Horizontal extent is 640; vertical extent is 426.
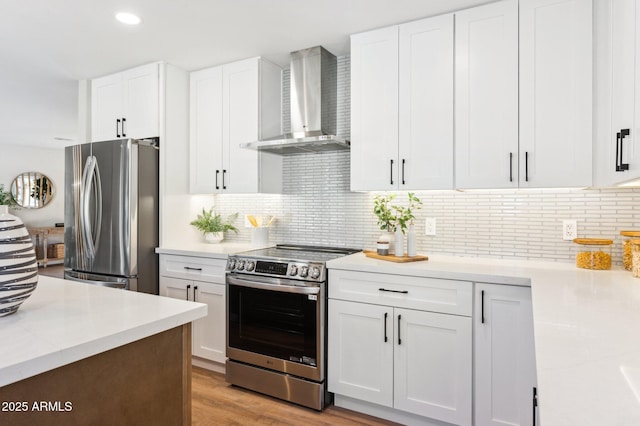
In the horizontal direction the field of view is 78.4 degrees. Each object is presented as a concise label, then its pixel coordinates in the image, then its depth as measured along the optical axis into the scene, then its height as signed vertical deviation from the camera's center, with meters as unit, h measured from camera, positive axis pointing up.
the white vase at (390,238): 2.70 -0.19
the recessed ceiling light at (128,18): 2.52 +1.26
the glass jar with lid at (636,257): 1.87 -0.23
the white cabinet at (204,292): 2.98 -0.64
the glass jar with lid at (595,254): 2.13 -0.24
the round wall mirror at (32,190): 8.18 +0.45
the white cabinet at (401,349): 2.15 -0.81
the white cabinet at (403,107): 2.48 +0.69
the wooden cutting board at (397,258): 2.46 -0.30
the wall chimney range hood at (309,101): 2.98 +0.86
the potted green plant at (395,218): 2.61 -0.05
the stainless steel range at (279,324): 2.49 -0.76
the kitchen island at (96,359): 0.99 -0.43
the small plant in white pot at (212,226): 3.60 -0.14
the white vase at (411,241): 2.59 -0.20
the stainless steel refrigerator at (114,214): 3.13 -0.03
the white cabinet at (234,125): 3.26 +0.74
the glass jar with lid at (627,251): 2.04 -0.22
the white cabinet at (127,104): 3.38 +0.96
